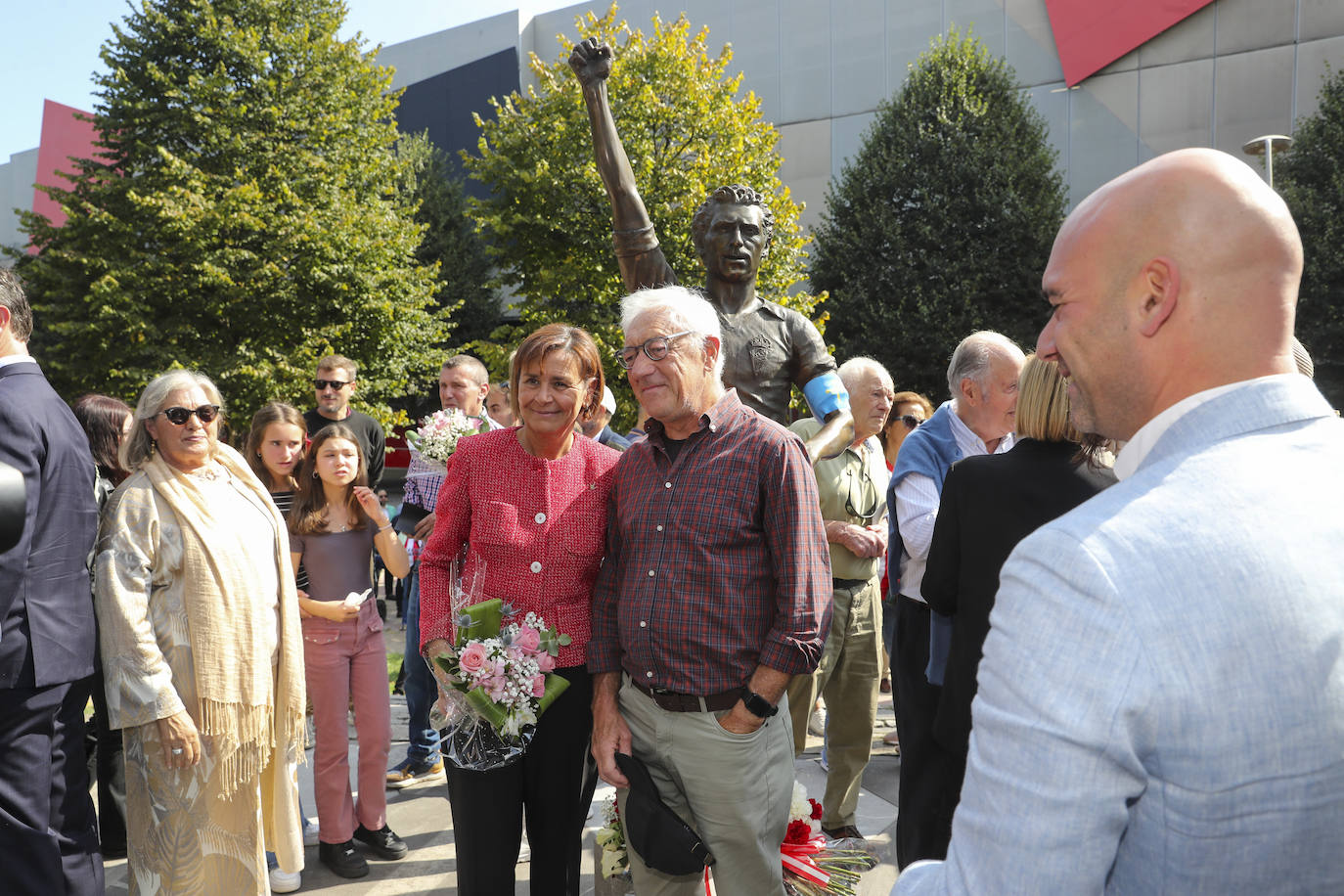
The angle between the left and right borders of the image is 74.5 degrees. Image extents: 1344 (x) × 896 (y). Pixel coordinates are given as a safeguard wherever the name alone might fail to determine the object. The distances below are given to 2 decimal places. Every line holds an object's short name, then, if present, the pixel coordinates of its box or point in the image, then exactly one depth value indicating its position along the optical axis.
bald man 0.85
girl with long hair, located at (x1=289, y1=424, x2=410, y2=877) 3.91
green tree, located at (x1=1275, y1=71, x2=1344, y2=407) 15.89
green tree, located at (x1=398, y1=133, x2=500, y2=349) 24.64
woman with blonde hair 2.53
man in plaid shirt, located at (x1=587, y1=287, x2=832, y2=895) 2.46
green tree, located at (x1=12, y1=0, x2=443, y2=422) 16.88
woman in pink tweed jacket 2.74
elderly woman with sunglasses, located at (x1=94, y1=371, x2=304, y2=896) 2.98
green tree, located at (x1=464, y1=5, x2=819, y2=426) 17.17
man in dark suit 2.71
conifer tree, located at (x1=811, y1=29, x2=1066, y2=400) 17.41
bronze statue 3.51
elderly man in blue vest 3.56
